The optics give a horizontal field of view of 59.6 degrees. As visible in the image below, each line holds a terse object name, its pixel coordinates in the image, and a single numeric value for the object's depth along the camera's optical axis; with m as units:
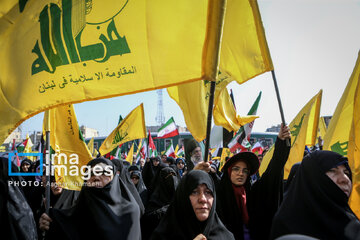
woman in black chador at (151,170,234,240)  2.28
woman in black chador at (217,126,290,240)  3.03
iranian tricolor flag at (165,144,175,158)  12.84
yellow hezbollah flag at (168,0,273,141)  2.64
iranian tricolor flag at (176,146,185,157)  16.64
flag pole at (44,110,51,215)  2.73
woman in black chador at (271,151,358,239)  2.14
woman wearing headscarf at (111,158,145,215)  4.89
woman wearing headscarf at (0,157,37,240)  2.64
